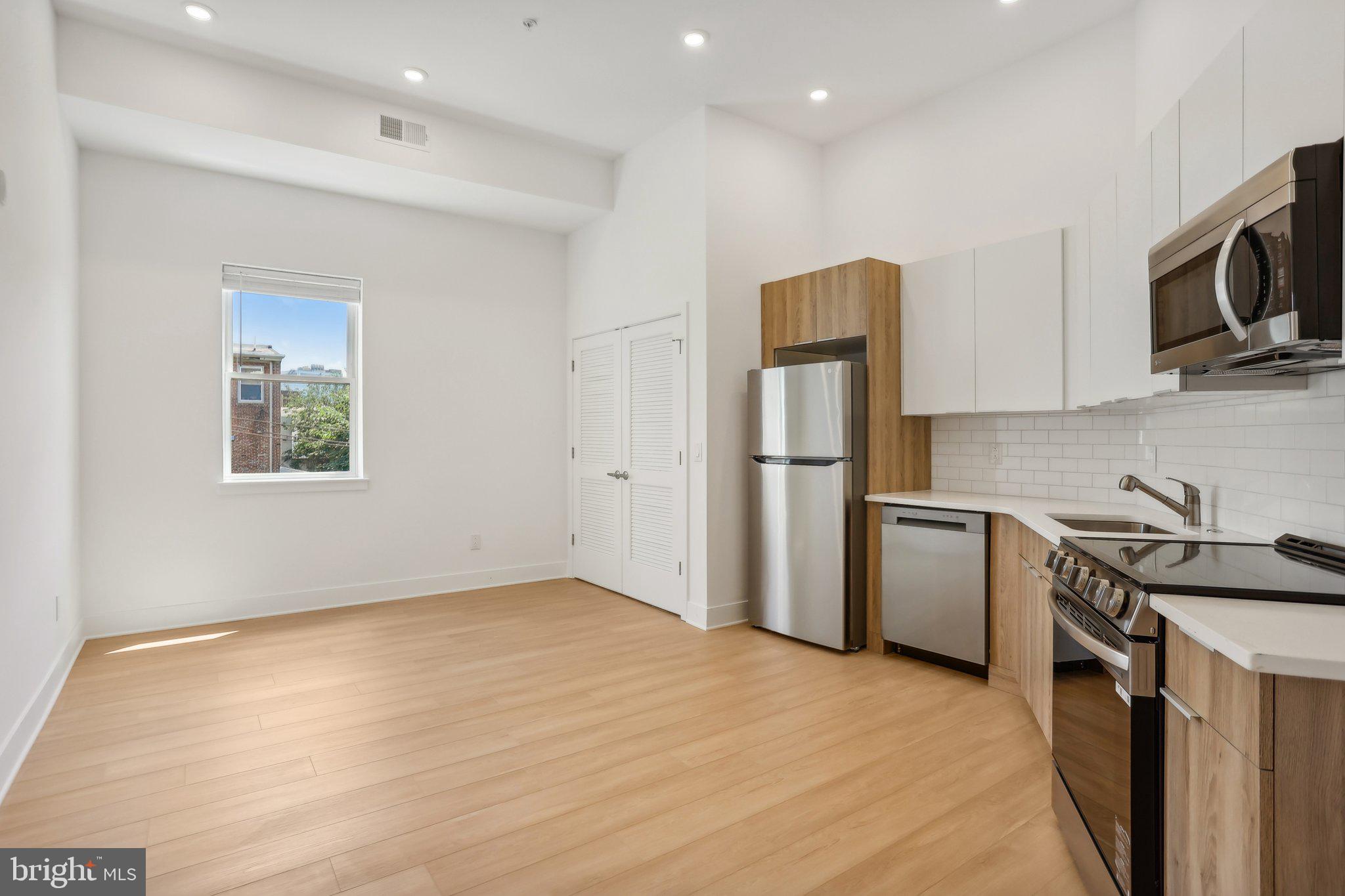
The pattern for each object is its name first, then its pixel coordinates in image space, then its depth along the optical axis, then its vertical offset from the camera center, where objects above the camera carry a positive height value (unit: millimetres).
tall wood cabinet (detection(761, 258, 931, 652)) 3867 +578
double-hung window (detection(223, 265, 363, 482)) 4625 +490
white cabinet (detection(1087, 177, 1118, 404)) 2705 +600
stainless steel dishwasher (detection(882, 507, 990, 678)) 3350 -721
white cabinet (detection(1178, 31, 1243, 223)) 1814 +872
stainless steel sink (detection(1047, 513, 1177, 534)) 2686 -318
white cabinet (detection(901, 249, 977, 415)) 3697 +611
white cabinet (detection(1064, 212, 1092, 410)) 3035 +564
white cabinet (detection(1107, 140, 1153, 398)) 2414 +610
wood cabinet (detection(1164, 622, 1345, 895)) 1097 -567
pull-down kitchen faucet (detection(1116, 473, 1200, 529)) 2639 -227
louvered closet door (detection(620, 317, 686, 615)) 4613 -127
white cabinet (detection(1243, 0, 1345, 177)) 1445 +834
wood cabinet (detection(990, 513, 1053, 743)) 2637 -730
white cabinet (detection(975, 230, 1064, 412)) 3338 +603
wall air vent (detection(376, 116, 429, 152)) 4355 +2008
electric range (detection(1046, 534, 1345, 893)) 1478 -529
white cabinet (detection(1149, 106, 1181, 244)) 2158 +866
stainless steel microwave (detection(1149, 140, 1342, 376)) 1436 +393
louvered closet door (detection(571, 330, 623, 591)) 5324 -107
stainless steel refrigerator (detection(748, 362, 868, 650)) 3828 -324
